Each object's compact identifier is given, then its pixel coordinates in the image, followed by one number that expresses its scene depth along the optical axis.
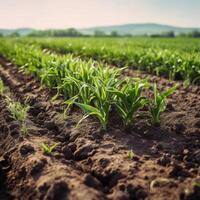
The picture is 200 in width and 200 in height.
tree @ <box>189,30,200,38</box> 47.94
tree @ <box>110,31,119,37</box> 51.84
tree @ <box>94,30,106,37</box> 55.34
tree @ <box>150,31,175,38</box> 46.20
